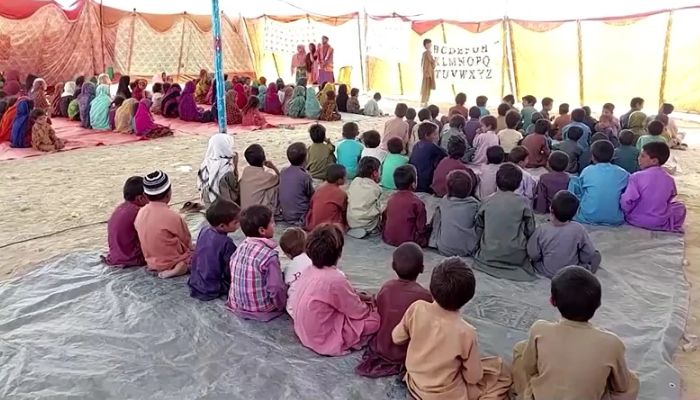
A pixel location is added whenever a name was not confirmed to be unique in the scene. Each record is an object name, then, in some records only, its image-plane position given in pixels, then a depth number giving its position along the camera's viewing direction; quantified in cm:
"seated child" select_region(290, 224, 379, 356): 283
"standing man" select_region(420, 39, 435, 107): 1263
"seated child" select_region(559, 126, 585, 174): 598
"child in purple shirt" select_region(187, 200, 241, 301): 341
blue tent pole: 626
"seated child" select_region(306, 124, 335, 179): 610
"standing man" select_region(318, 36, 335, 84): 1477
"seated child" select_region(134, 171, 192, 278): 371
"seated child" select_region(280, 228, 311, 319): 316
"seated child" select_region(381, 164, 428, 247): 422
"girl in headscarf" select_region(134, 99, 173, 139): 912
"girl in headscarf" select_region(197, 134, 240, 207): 488
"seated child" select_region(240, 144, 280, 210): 477
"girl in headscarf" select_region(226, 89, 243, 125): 1045
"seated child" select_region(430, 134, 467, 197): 512
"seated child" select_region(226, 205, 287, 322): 314
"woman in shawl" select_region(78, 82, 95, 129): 984
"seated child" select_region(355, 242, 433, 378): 266
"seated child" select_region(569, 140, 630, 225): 470
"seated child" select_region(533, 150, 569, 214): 489
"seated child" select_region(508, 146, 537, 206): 498
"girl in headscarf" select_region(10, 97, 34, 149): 805
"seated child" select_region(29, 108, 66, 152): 791
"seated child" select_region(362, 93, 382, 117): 1189
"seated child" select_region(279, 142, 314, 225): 477
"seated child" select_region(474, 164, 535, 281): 376
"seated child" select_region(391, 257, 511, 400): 230
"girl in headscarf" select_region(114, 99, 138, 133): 940
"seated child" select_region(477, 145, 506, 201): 489
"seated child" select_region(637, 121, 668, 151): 607
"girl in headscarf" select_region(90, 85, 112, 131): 963
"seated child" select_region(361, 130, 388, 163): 582
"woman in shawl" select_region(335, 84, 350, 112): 1242
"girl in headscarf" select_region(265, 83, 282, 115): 1186
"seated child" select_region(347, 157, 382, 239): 450
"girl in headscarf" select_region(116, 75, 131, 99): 1073
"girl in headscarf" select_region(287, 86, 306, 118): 1147
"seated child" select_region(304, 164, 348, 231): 446
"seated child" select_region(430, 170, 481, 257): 402
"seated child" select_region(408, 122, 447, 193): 559
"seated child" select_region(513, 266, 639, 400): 210
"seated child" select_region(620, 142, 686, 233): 457
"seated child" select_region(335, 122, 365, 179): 624
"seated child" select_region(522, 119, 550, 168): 623
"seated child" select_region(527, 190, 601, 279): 358
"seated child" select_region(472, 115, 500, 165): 638
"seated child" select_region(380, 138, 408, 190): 559
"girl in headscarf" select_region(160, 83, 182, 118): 1102
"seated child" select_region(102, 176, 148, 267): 387
